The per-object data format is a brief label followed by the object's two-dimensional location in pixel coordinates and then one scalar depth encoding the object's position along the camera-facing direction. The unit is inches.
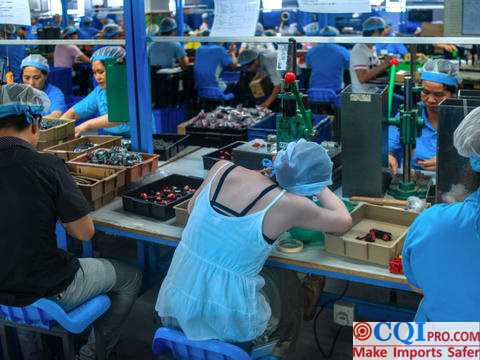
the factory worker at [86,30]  434.7
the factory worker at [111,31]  365.7
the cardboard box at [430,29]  291.0
